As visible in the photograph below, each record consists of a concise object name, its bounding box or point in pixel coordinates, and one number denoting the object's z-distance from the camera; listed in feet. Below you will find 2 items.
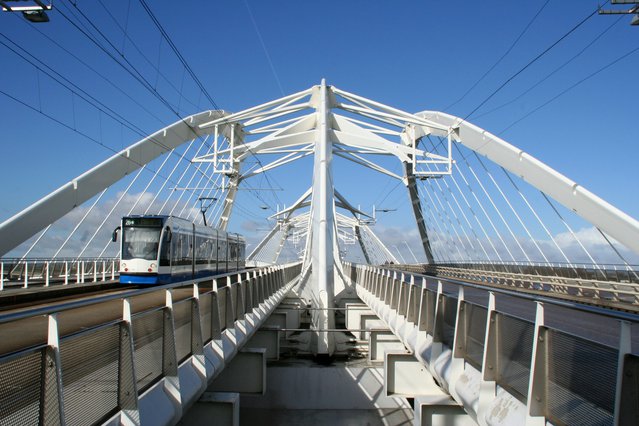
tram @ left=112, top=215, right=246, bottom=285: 79.71
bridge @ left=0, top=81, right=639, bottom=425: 16.16
